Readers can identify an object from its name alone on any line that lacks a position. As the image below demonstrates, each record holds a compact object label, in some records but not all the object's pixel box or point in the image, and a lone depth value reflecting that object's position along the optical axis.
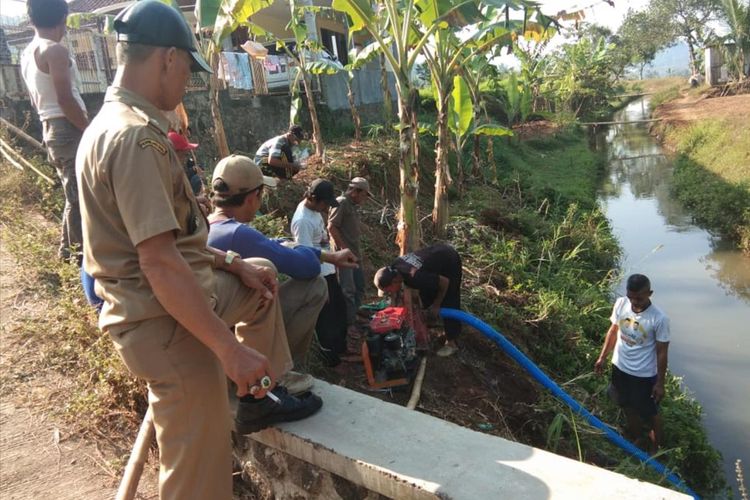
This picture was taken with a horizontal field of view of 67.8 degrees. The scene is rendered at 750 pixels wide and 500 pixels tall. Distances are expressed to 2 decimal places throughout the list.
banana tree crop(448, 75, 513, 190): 9.30
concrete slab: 1.84
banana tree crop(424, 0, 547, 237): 5.53
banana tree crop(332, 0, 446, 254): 5.48
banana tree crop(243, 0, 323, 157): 8.58
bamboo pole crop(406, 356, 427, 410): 3.41
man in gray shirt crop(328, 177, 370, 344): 4.74
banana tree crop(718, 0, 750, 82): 23.53
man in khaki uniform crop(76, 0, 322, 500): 1.54
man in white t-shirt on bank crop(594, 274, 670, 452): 4.28
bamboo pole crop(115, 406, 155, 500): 2.10
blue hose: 4.05
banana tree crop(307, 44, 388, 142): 8.61
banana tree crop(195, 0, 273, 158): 5.90
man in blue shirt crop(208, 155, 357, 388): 2.46
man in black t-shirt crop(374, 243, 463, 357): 4.22
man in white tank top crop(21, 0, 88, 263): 3.54
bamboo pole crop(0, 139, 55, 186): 5.71
